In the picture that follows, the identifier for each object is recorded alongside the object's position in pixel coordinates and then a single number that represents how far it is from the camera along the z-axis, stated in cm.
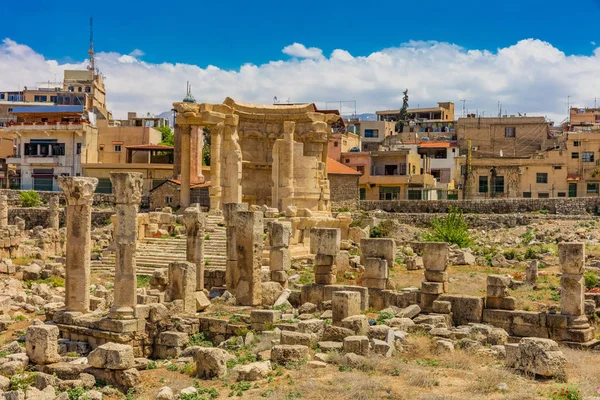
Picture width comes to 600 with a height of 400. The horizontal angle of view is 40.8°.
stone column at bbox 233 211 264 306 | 2230
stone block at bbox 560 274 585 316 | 1795
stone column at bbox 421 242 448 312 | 2066
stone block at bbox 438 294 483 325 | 1956
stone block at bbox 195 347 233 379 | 1488
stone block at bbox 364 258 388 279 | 2188
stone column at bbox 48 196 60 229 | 4541
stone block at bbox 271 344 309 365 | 1521
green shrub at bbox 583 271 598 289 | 2316
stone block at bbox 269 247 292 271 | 2380
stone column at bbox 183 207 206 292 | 2312
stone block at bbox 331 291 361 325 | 1830
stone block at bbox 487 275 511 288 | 1939
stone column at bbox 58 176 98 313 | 1864
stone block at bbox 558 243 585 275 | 1798
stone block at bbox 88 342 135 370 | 1495
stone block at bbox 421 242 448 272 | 2109
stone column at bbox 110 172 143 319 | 1791
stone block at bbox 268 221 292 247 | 2397
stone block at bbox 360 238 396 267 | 2233
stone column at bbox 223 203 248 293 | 2292
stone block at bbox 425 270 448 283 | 2095
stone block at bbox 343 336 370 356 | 1563
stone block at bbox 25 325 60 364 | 1566
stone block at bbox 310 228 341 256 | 2267
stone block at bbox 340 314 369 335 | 1709
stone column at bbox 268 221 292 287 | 2380
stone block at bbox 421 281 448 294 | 2062
